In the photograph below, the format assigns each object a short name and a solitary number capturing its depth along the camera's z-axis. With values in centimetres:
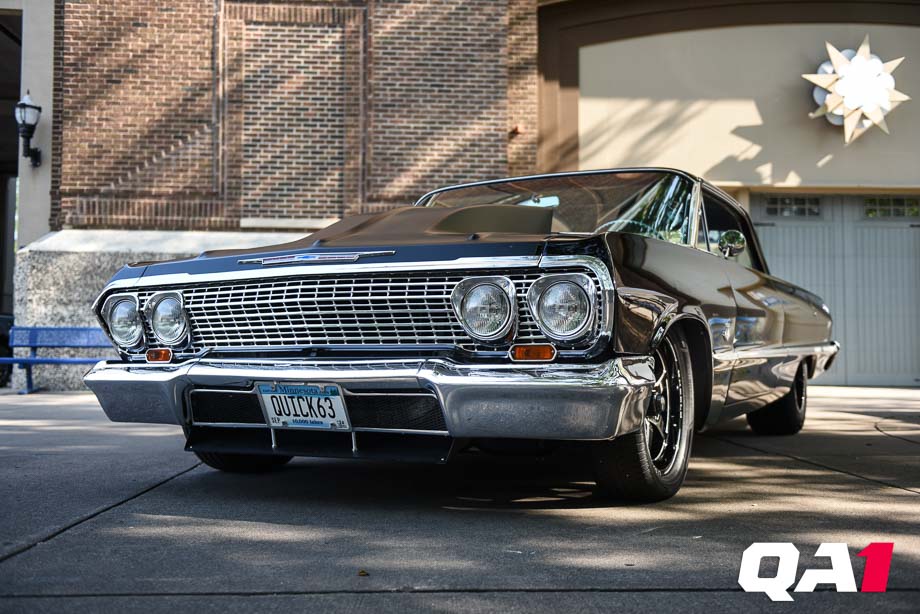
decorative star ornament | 1216
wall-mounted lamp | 1138
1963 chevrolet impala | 301
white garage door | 1255
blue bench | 1043
